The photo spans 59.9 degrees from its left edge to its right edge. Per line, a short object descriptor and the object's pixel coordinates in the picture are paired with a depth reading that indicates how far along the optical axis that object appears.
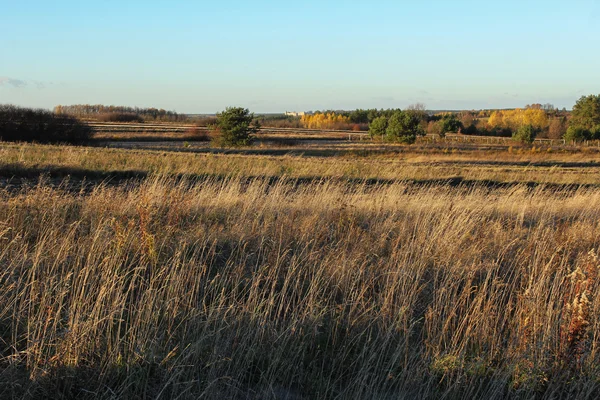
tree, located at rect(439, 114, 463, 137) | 89.89
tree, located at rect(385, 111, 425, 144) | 63.81
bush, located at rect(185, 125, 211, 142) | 67.44
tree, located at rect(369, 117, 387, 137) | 76.25
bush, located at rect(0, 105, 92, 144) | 45.44
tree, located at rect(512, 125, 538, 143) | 75.44
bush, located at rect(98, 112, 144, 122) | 113.75
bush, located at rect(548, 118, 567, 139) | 98.06
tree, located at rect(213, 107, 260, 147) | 53.56
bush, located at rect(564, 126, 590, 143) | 78.81
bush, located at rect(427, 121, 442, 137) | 92.79
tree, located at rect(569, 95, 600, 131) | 93.94
